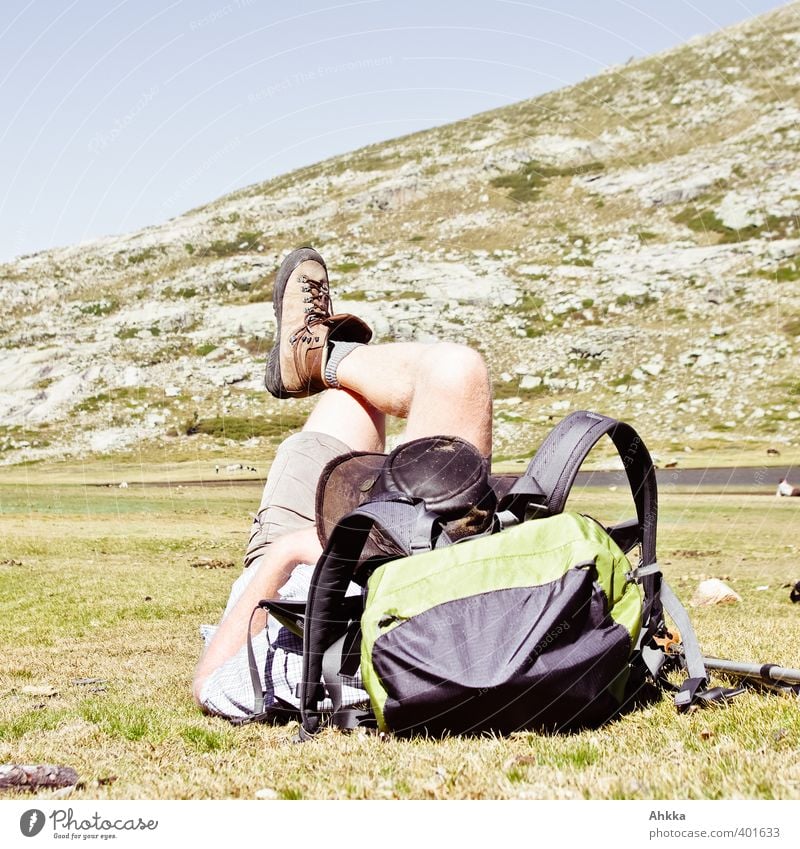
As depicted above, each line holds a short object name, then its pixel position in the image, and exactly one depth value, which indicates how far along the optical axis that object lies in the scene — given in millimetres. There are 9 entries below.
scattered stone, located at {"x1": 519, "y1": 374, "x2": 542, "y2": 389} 45131
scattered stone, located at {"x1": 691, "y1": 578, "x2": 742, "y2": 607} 10289
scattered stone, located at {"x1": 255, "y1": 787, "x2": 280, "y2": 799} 2984
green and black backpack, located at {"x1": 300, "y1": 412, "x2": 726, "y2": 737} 3361
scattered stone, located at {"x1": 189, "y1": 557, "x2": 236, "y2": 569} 13695
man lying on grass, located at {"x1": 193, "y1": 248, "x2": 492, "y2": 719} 4375
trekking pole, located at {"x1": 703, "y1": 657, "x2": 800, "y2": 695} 3953
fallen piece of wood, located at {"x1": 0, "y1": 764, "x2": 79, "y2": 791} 3158
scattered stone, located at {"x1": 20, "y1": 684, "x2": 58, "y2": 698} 5602
